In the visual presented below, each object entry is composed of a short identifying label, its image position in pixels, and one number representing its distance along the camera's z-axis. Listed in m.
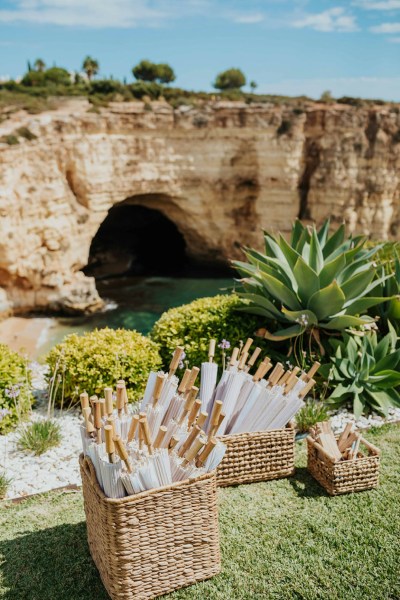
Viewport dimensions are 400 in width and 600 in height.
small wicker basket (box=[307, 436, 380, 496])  4.26
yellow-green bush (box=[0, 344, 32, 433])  5.73
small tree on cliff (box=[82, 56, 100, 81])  42.91
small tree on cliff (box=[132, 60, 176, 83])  39.88
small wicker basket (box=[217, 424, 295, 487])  4.36
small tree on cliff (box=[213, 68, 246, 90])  43.91
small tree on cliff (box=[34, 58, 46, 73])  47.08
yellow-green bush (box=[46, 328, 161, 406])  6.13
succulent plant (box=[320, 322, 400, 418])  6.07
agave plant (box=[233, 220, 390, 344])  6.27
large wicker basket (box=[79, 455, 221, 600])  3.02
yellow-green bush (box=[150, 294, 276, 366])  6.61
